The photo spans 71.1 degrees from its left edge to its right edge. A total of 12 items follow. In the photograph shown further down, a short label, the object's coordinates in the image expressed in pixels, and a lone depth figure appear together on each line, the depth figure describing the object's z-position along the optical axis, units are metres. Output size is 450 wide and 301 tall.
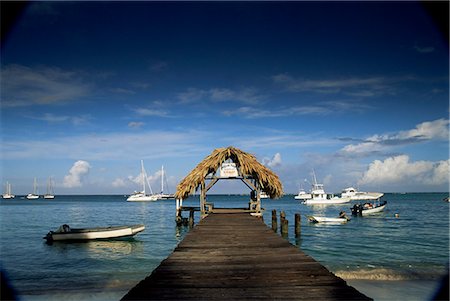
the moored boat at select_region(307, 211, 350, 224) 36.16
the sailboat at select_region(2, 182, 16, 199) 176.31
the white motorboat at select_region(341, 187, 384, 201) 92.56
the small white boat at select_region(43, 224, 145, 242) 24.47
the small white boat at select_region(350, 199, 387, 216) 47.06
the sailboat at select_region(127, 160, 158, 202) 114.75
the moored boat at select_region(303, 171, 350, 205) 82.12
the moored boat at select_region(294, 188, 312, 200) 124.14
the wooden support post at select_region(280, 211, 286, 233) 24.79
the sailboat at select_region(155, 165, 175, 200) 105.64
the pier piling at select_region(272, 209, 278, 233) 26.16
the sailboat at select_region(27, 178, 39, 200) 171.12
